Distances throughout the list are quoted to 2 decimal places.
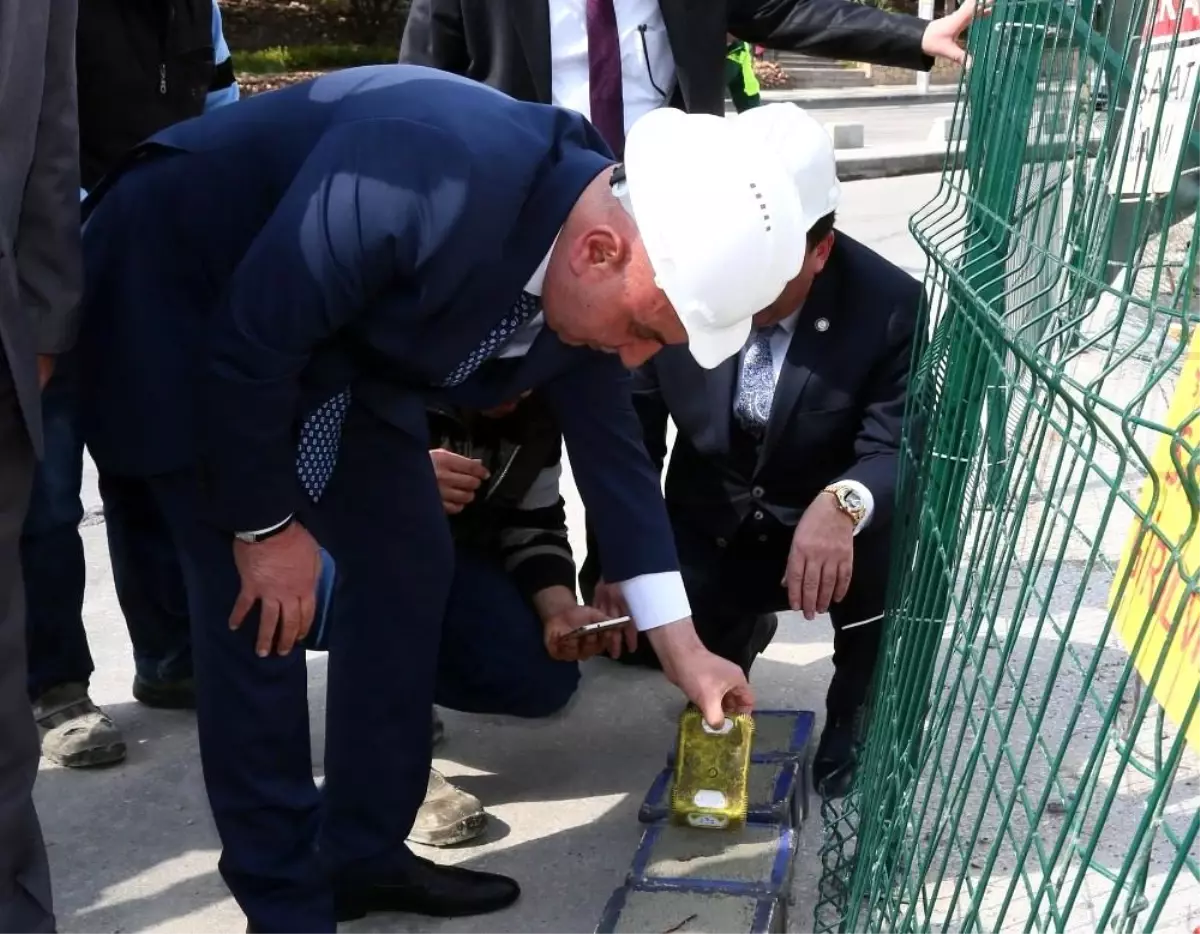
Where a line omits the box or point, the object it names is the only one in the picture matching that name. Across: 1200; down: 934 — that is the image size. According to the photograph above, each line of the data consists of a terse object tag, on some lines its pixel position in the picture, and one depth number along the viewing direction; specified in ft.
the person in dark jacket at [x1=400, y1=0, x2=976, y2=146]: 9.29
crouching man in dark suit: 8.23
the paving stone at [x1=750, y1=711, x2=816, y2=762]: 8.49
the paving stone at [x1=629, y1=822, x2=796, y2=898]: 7.09
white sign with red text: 4.62
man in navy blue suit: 5.80
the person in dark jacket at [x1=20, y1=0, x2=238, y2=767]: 8.86
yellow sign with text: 3.96
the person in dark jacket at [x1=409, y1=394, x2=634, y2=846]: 8.42
